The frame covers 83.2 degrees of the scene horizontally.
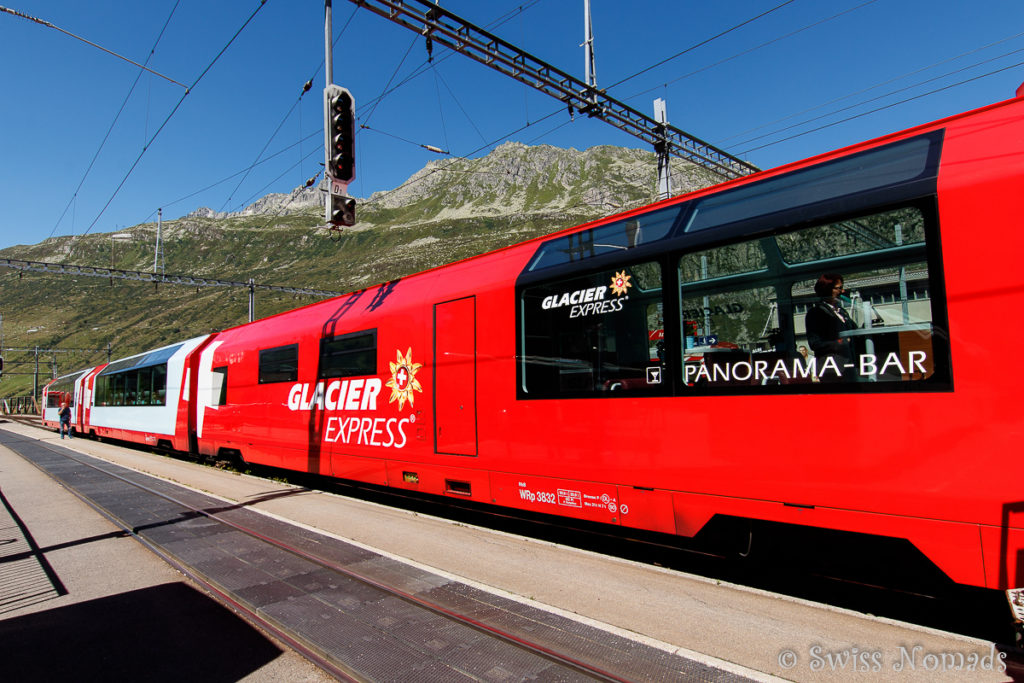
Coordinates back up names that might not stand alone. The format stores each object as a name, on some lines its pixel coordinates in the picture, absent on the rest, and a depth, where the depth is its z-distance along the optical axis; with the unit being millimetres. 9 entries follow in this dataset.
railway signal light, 10008
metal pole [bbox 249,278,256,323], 25506
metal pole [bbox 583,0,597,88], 13352
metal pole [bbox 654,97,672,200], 15500
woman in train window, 4219
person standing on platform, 30422
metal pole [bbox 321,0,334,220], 10039
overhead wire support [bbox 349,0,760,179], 10508
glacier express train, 3676
